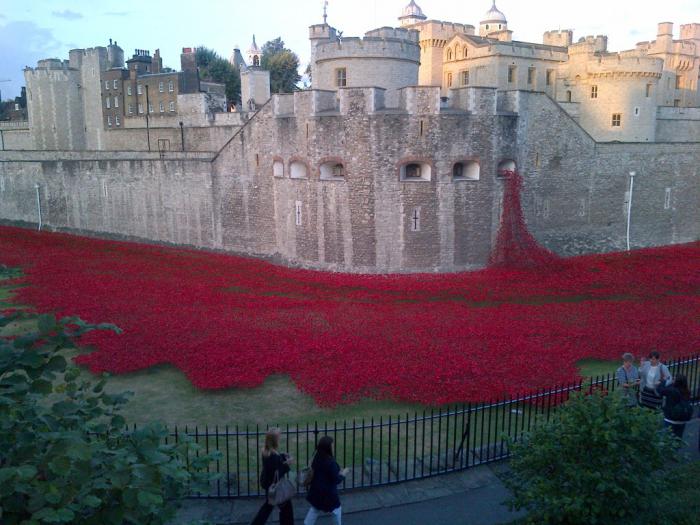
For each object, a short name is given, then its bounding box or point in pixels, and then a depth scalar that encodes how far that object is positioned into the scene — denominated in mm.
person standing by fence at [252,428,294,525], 7359
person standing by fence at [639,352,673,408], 9836
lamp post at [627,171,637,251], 28375
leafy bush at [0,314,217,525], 3525
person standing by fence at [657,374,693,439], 9367
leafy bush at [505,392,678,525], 6188
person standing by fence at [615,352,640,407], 10086
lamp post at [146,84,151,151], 41000
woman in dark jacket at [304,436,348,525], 7285
